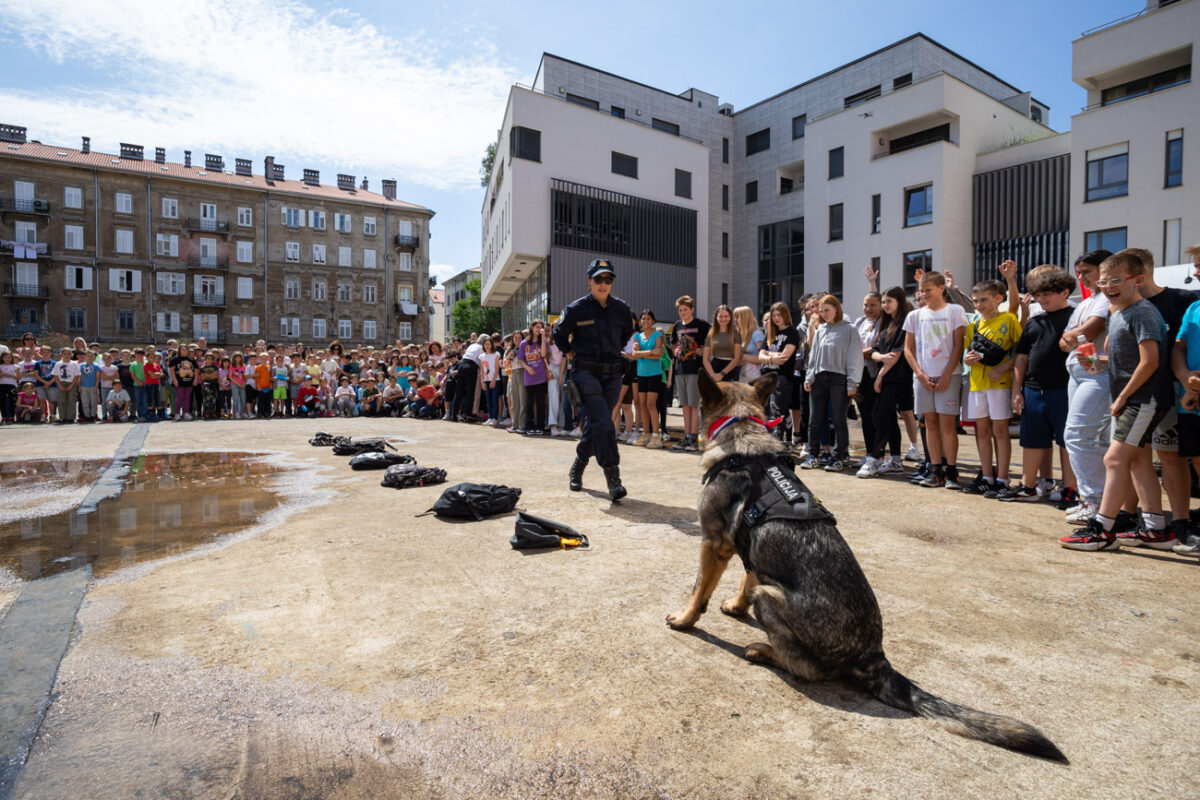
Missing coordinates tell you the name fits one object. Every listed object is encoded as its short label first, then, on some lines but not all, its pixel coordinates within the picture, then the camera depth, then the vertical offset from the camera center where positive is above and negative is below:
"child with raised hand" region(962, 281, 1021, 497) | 5.98 +0.06
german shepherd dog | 2.14 -0.89
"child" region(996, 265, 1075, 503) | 5.50 +0.11
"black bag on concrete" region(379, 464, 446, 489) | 6.46 -0.99
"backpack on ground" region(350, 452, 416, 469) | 7.54 -0.96
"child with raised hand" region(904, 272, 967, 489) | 6.46 +0.14
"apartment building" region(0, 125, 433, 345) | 50.59 +11.44
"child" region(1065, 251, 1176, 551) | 4.21 -0.12
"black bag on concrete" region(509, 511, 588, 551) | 4.20 -1.03
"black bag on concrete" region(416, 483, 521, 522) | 5.08 -0.99
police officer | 6.09 +0.37
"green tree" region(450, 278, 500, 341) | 67.31 +7.49
